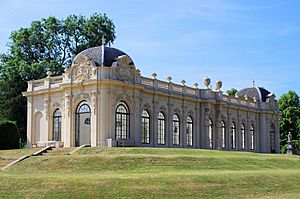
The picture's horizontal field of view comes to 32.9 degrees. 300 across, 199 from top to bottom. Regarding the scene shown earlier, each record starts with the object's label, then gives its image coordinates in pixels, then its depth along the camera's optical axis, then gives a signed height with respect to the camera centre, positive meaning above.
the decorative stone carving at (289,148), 56.97 -2.03
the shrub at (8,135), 44.25 -0.19
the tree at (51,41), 60.78 +11.29
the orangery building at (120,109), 41.25 +2.10
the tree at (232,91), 85.24 +6.72
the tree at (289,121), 77.50 +1.40
